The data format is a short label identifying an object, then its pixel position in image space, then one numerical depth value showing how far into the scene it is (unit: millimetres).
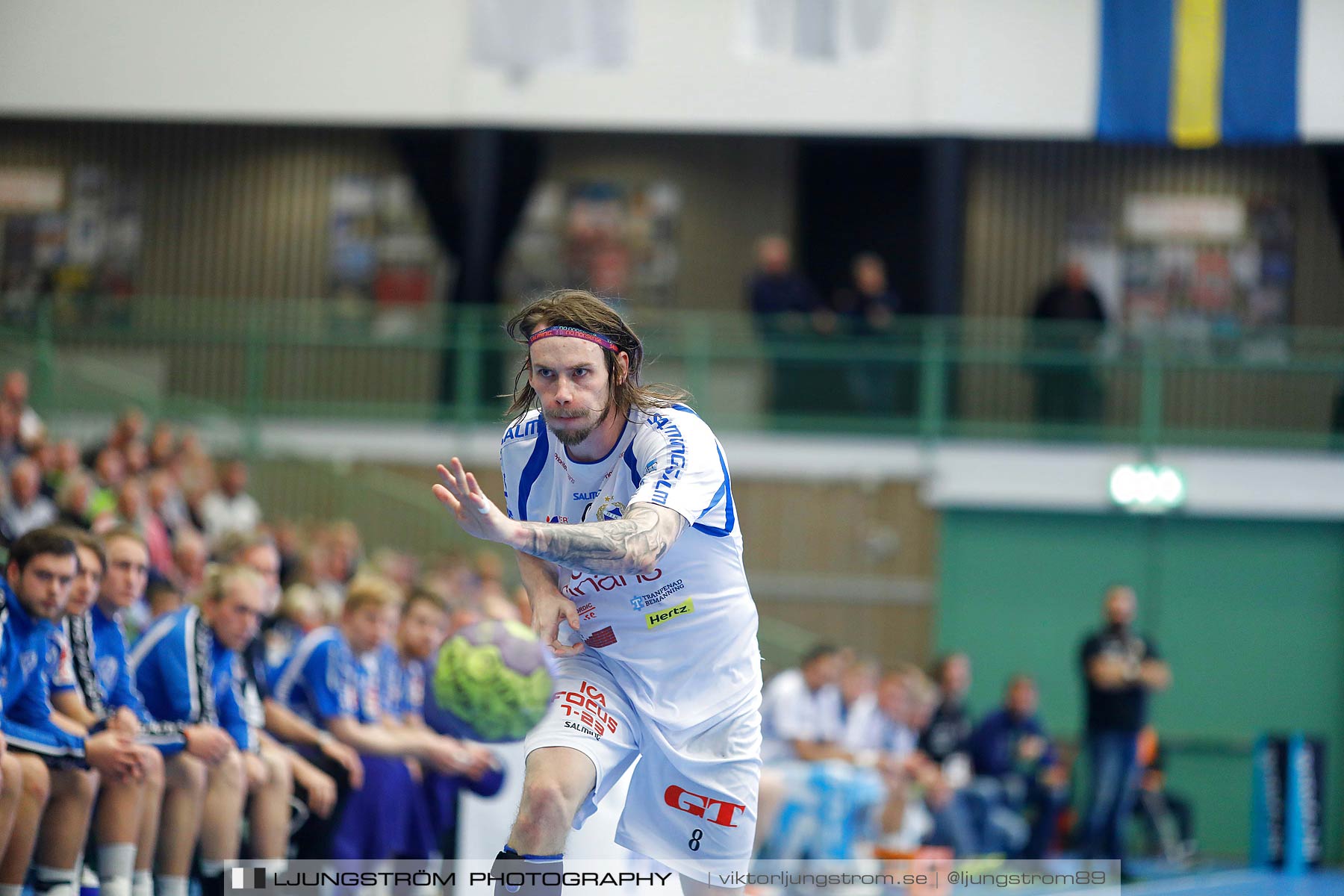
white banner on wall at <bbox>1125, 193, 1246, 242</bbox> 20500
